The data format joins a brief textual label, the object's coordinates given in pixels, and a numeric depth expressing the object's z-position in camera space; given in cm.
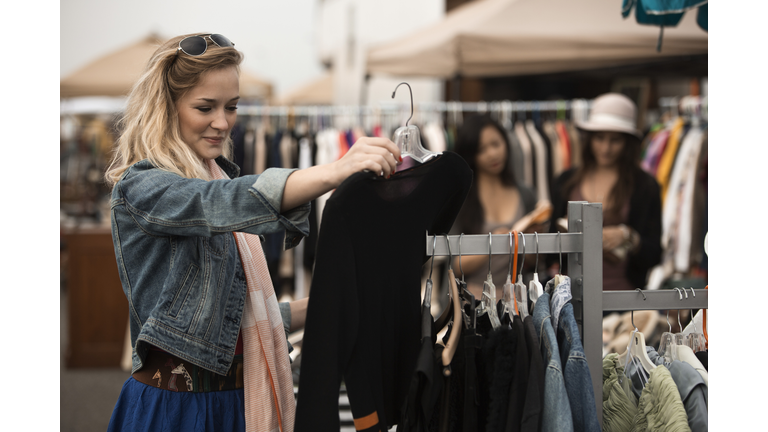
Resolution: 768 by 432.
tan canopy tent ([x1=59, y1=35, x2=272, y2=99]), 752
